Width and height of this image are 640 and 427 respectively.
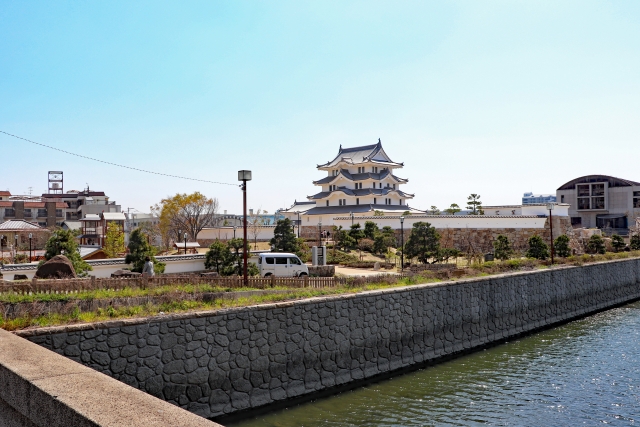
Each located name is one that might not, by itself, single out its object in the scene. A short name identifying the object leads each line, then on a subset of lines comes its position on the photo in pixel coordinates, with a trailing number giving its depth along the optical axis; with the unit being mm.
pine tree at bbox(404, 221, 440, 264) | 34406
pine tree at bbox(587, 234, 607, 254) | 40219
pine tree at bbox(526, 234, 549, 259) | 32219
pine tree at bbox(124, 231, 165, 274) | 25578
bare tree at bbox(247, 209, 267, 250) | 52638
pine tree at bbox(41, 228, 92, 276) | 21828
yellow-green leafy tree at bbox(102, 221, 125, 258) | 42122
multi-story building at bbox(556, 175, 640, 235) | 72500
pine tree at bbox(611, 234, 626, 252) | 41781
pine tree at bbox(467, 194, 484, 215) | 63669
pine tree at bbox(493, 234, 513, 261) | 34728
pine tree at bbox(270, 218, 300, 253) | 35562
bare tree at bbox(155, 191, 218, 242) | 56281
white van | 25781
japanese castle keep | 59303
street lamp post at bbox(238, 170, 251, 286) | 17048
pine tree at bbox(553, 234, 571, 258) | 34344
